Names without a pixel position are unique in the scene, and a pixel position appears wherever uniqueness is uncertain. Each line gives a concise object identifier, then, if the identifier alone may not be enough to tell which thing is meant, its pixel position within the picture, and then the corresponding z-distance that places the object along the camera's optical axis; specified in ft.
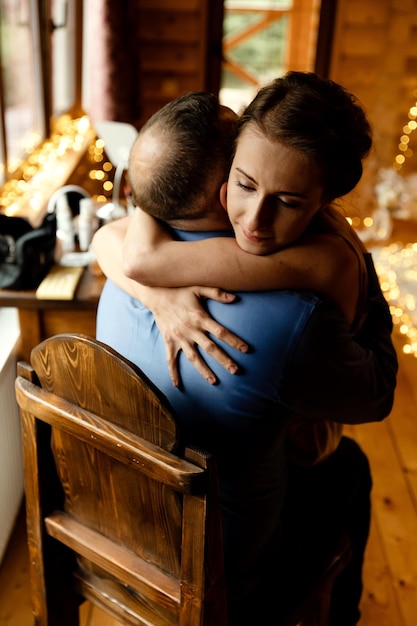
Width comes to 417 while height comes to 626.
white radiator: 5.23
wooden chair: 2.56
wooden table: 5.41
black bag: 5.38
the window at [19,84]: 8.45
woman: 2.64
